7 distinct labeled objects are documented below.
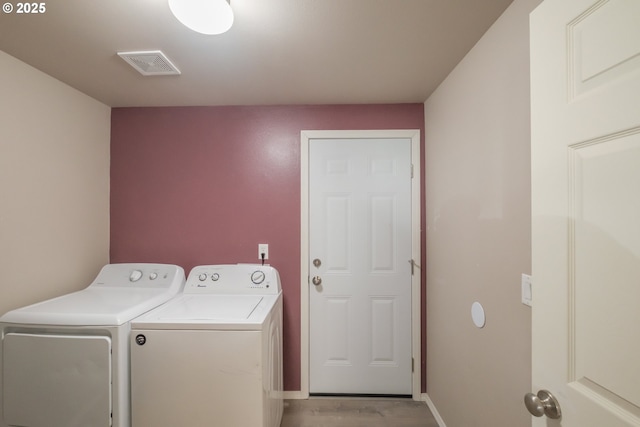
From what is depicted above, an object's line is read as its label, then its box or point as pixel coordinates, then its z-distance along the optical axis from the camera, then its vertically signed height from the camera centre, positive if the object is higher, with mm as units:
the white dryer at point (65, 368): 1295 -767
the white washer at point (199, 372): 1299 -786
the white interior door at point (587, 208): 491 +12
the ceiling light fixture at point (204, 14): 990 +776
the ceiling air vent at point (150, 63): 1409 +854
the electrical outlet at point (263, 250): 2070 -287
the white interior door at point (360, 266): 2049 -410
